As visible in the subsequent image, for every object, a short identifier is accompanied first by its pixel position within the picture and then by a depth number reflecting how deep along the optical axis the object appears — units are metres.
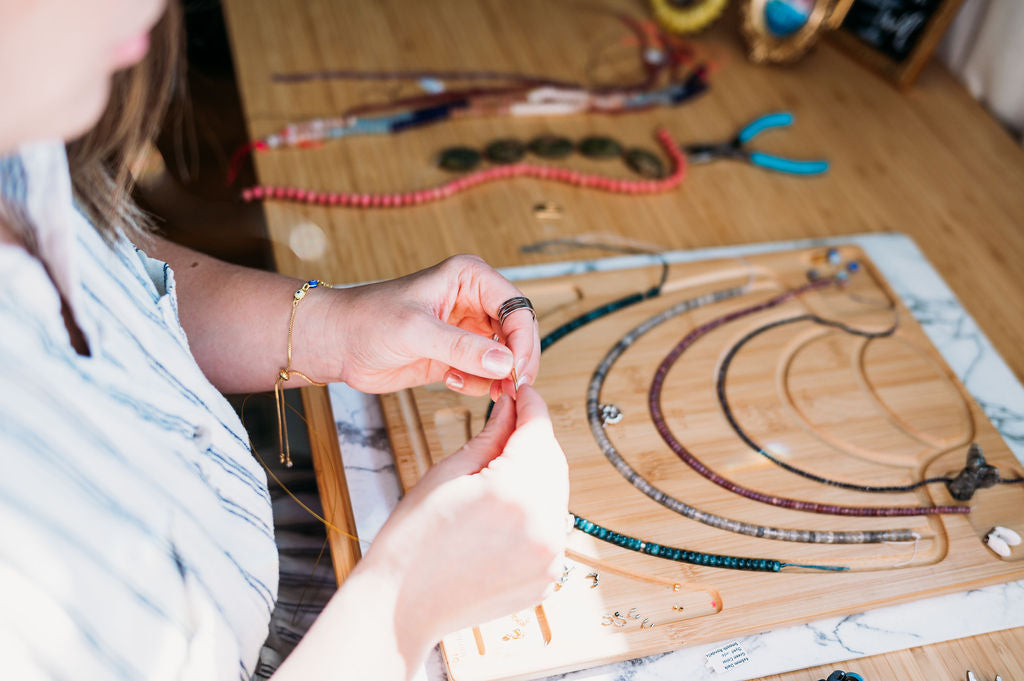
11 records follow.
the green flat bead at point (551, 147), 1.46
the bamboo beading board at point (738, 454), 0.90
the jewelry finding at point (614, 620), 0.90
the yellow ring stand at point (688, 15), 1.68
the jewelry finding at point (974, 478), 1.01
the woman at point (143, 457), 0.61
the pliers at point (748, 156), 1.50
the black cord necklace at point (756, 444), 1.06
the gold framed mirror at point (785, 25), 1.61
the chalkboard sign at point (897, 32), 1.54
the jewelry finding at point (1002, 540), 0.99
